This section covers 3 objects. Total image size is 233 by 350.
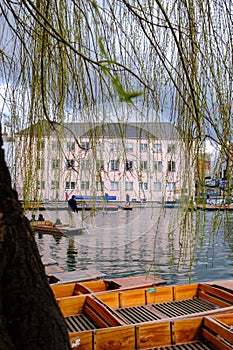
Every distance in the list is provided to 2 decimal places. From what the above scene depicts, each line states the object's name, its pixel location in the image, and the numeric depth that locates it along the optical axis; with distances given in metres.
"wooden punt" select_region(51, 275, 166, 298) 4.33
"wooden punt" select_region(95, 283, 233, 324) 3.71
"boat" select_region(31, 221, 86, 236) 11.48
